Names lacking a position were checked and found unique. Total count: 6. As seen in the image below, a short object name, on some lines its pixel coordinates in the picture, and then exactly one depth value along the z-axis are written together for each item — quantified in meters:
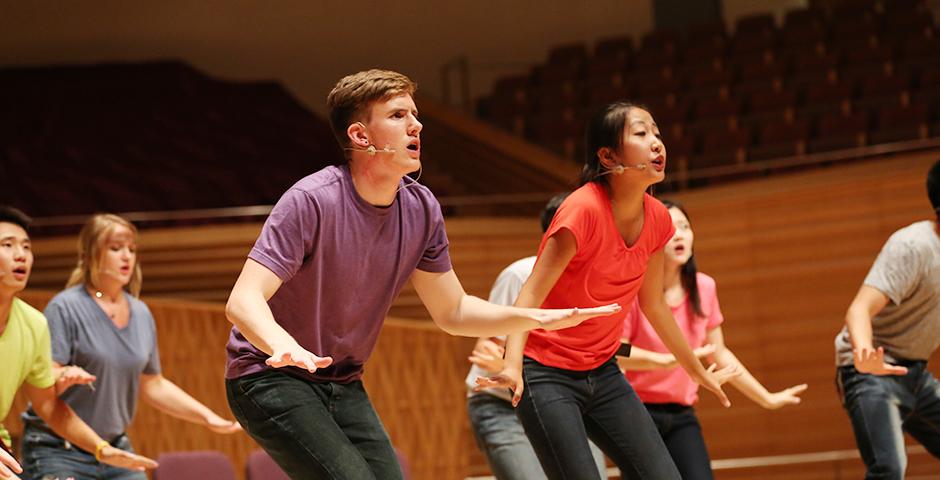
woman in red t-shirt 5.74
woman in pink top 6.93
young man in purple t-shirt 4.68
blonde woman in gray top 7.42
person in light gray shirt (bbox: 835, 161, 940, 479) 7.20
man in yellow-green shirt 6.91
